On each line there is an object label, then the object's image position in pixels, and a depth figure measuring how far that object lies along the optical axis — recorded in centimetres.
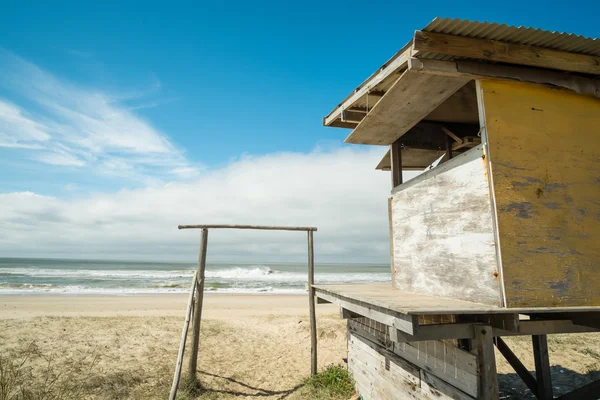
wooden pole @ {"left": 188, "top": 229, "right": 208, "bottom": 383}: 700
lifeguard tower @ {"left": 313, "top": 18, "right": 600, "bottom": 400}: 328
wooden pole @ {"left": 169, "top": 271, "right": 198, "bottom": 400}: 597
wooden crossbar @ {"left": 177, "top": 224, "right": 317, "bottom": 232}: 740
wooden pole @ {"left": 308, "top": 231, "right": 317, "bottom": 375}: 746
